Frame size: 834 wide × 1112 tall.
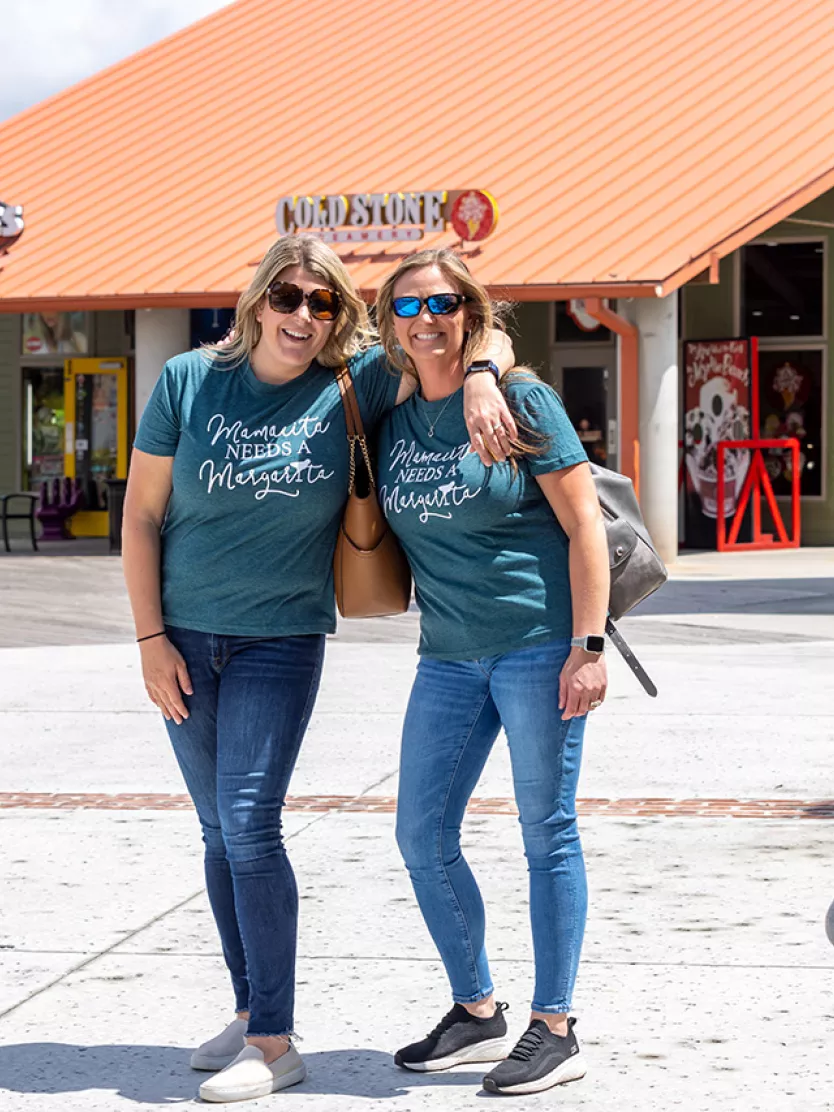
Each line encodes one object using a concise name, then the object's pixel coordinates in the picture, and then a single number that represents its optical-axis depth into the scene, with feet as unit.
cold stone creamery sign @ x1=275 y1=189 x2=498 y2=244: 65.87
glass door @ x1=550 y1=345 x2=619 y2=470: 81.43
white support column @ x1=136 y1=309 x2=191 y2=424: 73.82
